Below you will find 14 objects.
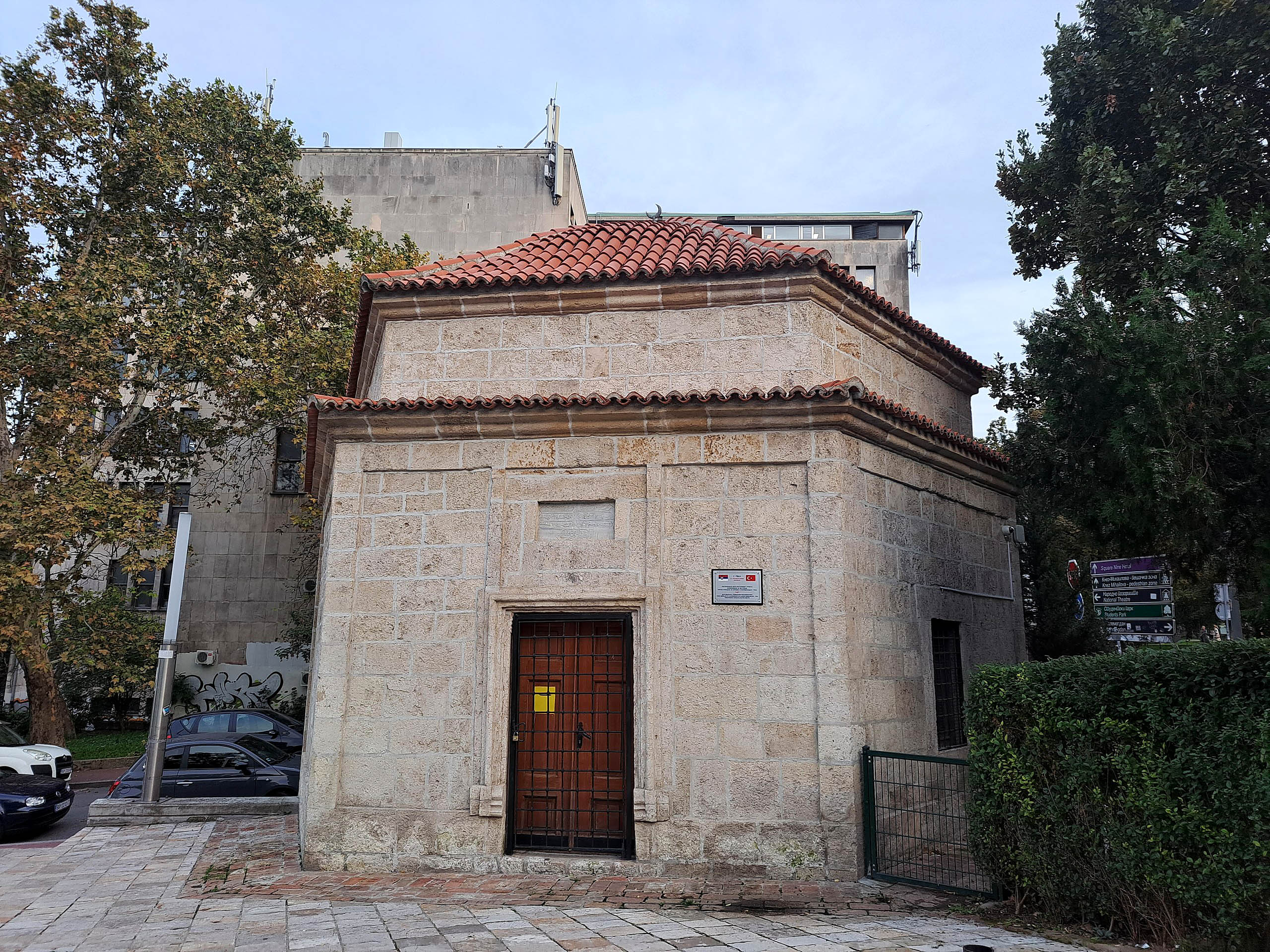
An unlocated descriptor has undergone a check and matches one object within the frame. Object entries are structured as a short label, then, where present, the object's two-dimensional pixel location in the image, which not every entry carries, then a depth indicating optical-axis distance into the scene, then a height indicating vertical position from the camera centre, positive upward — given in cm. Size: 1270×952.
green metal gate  712 -132
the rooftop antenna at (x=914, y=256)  4078 +1927
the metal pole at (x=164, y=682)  1095 -25
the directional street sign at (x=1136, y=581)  938 +103
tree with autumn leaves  1587 +726
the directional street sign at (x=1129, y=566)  941 +119
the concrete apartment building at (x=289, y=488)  2225 +451
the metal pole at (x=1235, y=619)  890 +58
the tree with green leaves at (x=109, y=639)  1666 +46
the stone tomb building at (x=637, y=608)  745 +54
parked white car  1311 -149
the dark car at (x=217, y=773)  1179 -146
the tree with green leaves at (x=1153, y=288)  814 +388
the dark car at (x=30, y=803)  1120 -184
